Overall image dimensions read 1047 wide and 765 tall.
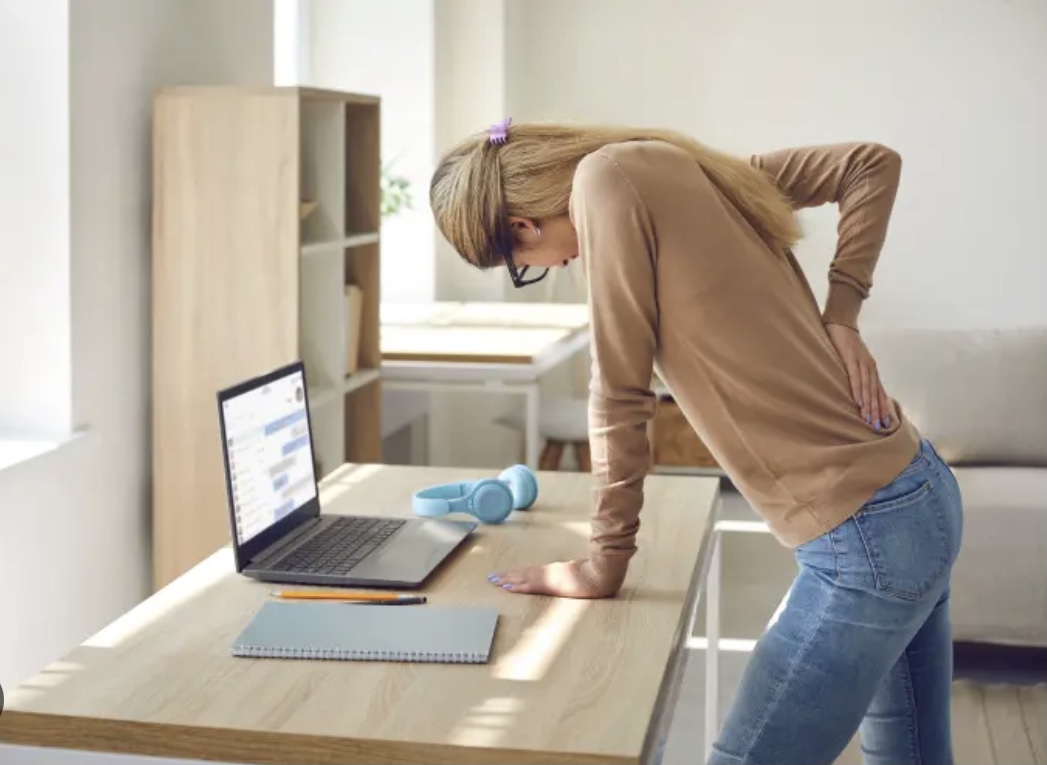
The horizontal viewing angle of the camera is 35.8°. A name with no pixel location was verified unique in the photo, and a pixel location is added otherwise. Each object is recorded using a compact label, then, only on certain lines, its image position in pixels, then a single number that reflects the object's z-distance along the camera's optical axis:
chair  5.43
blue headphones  2.33
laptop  2.00
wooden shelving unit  3.25
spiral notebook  1.68
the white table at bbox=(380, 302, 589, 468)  4.37
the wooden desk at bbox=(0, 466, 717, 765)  1.45
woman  1.75
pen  1.89
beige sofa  4.20
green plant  5.96
